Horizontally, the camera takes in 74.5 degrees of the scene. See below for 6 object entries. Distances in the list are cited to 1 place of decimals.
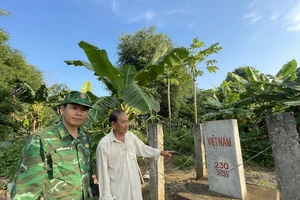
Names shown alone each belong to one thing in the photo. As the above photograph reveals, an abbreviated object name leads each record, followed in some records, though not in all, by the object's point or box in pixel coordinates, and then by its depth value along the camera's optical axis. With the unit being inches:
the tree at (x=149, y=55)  433.7
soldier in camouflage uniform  52.0
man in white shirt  78.0
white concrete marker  116.5
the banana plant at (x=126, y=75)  104.2
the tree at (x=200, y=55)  225.6
